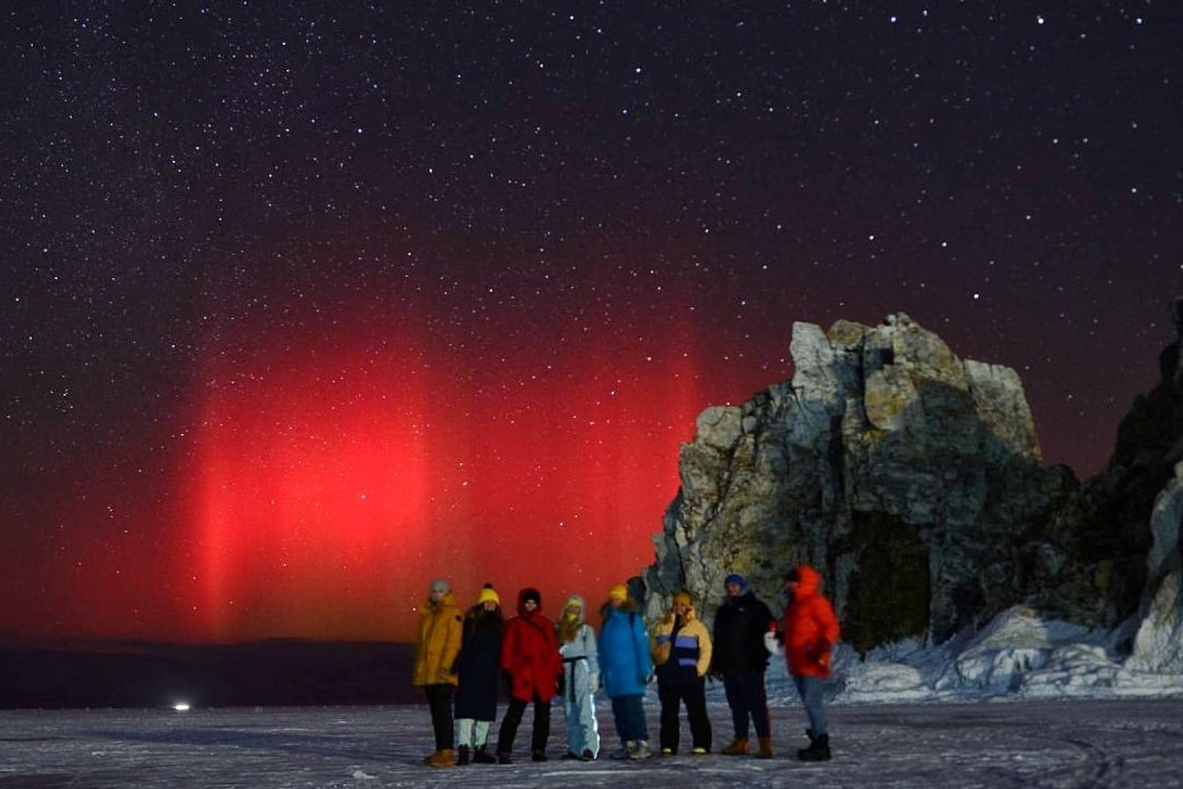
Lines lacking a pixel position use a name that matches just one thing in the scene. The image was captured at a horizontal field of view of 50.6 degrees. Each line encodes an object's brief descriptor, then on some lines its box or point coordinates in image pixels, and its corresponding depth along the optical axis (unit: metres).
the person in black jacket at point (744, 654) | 15.52
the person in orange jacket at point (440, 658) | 15.33
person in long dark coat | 15.66
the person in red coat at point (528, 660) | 15.73
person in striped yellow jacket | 16.03
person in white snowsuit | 16.36
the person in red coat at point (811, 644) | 14.53
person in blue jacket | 16.03
